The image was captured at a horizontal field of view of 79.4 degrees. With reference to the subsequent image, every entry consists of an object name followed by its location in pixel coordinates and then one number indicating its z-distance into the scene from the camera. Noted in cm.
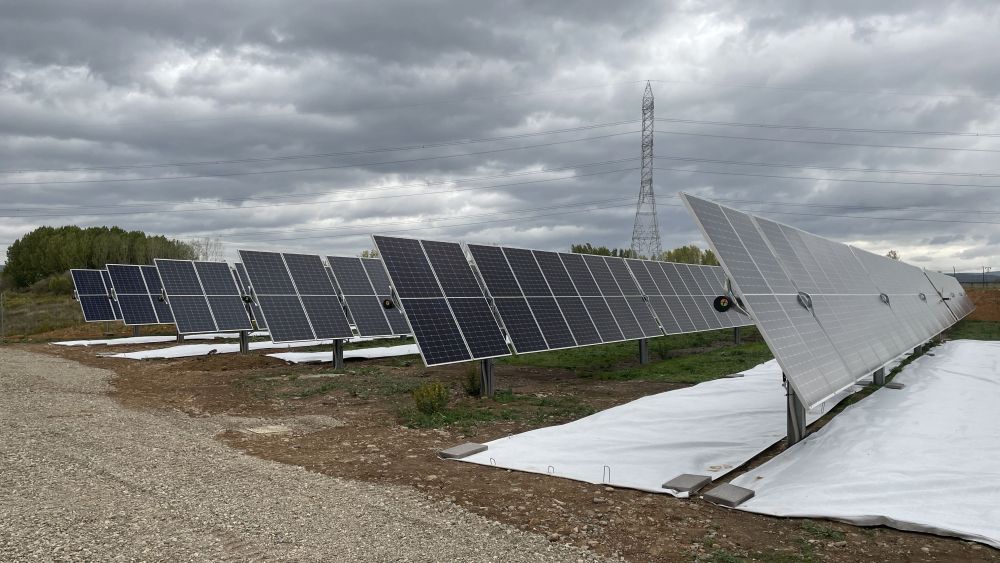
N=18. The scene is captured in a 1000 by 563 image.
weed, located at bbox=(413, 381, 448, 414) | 1148
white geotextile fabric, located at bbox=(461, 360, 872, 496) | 761
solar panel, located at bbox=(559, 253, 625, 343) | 1723
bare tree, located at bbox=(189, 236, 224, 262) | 8904
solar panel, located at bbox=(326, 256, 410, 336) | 2034
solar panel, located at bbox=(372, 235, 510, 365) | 1262
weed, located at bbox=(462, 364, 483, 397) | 1386
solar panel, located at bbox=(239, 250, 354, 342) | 1931
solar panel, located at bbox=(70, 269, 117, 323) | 3288
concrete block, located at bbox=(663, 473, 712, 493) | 670
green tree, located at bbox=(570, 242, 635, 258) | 7108
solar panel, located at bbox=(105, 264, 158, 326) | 3284
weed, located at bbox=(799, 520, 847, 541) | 541
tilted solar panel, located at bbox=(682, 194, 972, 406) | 706
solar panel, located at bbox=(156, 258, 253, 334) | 2536
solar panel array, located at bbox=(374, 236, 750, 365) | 1319
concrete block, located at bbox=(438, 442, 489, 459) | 852
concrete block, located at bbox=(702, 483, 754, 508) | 626
